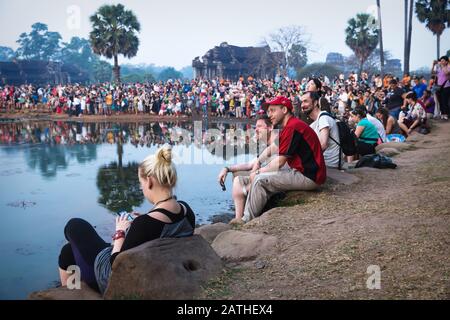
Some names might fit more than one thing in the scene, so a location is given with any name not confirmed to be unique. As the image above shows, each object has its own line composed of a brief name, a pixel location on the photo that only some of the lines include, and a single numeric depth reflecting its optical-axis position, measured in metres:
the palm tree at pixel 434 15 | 30.72
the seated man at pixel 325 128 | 6.65
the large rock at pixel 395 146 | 9.98
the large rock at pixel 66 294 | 3.12
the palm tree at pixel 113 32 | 36.66
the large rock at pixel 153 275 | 3.00
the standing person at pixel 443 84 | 12.94
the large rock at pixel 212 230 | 5.05
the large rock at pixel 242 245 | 4.08
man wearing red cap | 5.38
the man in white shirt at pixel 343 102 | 14.80
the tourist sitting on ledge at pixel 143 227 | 3.13
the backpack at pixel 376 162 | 7.67
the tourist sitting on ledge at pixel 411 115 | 12.64
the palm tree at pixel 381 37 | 26.09
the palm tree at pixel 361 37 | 37.72
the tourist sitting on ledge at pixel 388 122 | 11.23
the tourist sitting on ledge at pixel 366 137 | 8.47
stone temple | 41.50
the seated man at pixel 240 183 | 5.61
